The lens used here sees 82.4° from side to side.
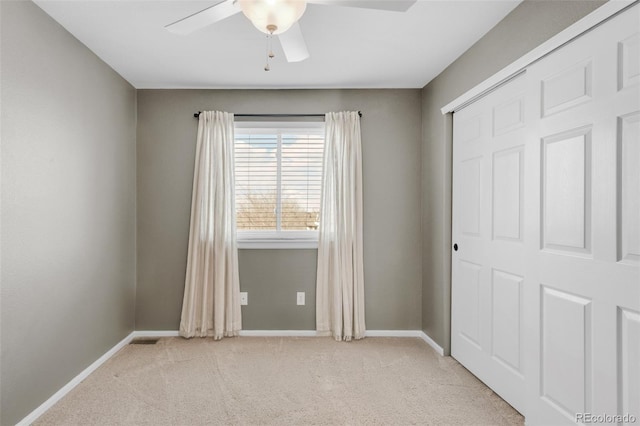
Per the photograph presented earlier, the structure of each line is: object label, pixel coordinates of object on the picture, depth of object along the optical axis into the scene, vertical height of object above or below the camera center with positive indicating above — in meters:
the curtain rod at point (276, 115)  3.66 +0.98
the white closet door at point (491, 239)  2.32 -0.20
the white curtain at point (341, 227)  3.59 -0.15
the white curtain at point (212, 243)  3.55 -0.30
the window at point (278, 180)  3.73 +0.33
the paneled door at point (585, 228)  1.52 -0.08
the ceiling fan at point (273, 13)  1.44 +0.90
